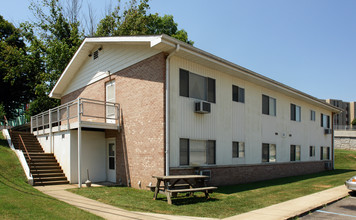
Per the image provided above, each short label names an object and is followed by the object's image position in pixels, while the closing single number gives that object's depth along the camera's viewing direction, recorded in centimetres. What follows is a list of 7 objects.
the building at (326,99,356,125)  11025
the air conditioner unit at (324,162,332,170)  2566
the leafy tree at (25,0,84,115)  2531
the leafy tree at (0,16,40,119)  2542
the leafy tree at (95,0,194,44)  3016
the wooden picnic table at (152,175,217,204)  1000
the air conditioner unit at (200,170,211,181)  1310
